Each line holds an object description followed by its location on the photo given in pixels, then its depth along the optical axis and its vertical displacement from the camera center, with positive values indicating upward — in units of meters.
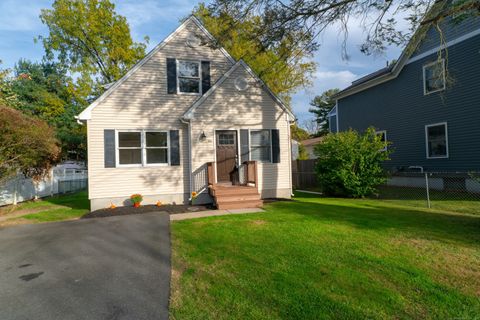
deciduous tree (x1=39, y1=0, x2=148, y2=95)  18.73 +9.79
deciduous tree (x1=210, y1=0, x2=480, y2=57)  6.70 +3.95
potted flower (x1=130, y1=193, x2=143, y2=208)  9.05 -1.08
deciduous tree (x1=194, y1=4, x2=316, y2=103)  7.39 +4.03
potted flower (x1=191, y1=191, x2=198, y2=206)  9.41 -1.04
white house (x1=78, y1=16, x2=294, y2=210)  9.07 +1.31
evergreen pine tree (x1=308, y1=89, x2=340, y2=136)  41.86 +8.82
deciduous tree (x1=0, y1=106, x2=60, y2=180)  8.95 +1.12
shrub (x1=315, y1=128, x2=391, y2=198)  10.40 -0.08
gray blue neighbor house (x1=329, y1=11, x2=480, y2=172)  10.69 +2.58
